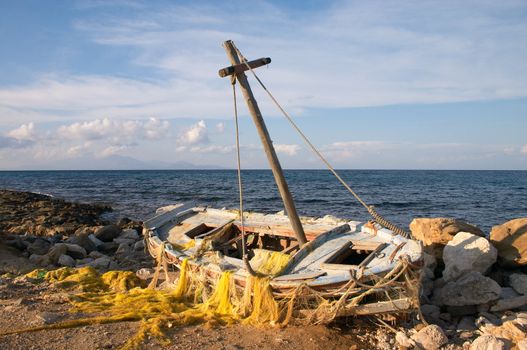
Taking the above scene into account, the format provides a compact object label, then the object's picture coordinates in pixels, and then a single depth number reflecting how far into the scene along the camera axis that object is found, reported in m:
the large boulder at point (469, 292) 7.84
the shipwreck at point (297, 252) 6.67
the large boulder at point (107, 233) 16.94
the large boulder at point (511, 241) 9.60
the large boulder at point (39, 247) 14.24
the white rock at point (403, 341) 6.49
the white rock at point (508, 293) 8.32
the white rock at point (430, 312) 7.75
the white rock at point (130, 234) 17.04
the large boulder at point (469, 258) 9.07
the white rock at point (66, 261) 12.52
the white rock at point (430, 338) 6.46
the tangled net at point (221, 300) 6.66
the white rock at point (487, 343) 6.14
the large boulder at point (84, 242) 14.64
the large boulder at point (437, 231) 10.23
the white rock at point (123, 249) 14.75
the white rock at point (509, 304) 7.88
